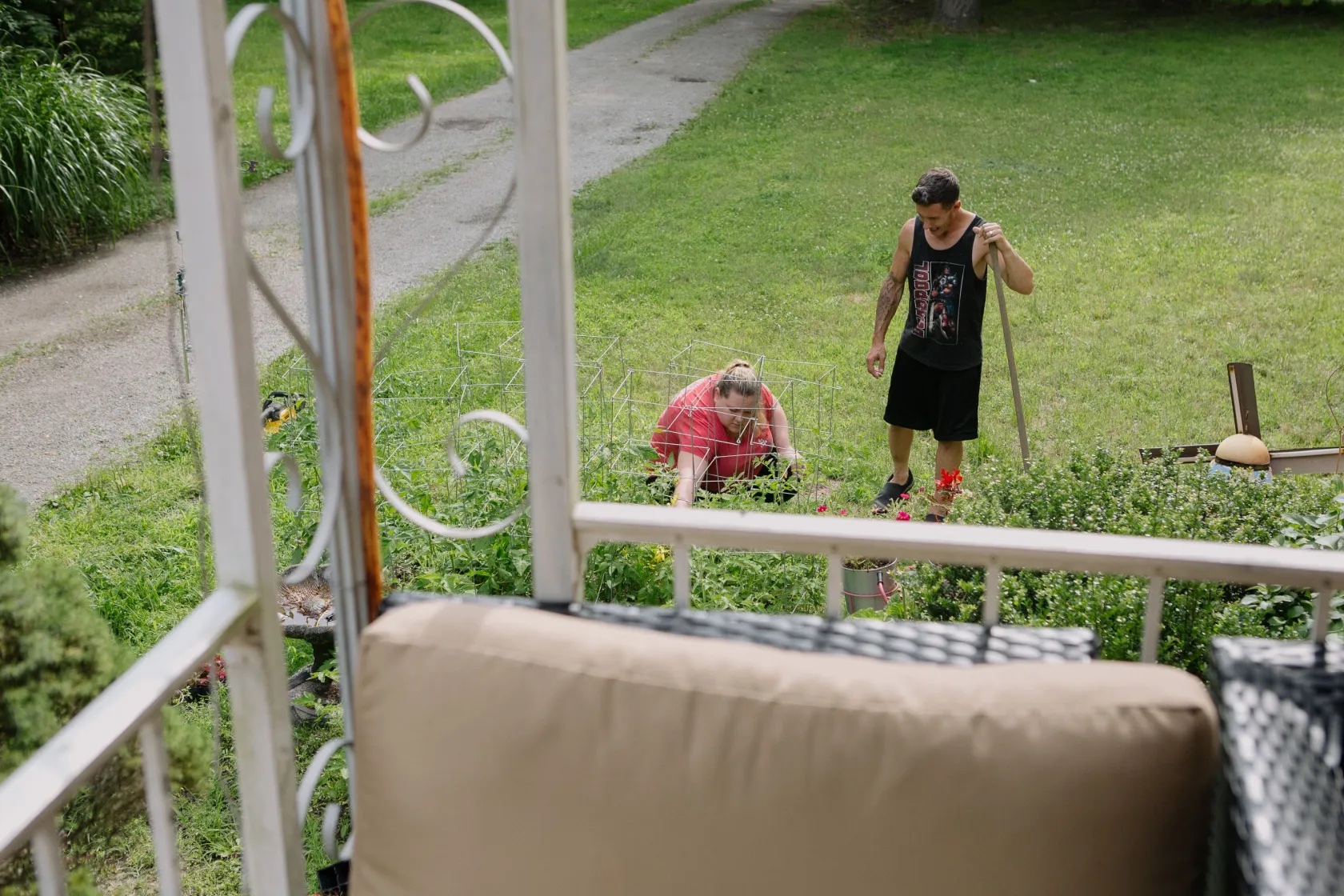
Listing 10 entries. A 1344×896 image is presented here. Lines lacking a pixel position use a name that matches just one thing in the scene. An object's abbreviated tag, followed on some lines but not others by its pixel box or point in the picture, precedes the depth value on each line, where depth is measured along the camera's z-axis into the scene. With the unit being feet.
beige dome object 12.20
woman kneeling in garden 11.85
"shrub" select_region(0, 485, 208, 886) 6.02
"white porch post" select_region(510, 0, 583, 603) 3.74
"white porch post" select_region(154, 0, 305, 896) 3.25
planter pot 9.93
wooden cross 12.99
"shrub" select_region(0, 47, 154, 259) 20.34
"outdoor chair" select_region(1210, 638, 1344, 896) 3.00
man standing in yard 12.91
